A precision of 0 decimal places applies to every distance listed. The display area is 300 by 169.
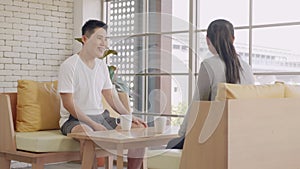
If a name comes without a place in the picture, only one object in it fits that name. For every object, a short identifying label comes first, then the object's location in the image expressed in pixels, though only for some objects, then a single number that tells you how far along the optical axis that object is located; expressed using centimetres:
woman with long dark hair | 268
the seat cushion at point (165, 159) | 259
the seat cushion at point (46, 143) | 323
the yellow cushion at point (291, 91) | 273
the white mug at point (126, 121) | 273
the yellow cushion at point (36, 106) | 367
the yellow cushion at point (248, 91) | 233
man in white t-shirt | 316
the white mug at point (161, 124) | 268
